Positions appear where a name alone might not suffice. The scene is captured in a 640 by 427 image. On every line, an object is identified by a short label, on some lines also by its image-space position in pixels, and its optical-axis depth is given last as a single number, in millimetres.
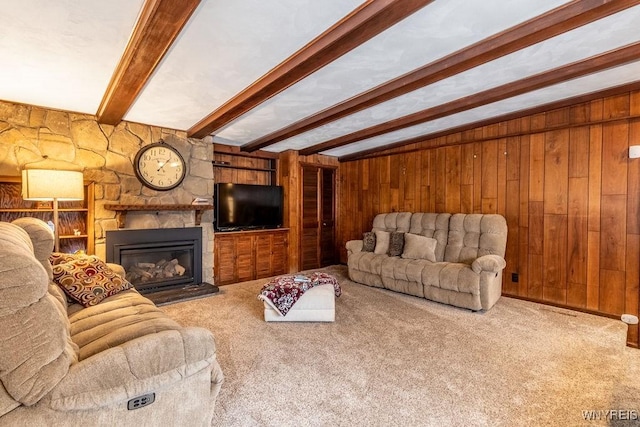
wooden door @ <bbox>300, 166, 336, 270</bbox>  5797
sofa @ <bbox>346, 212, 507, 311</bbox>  3430
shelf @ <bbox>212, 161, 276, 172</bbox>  5019
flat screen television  4750
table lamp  2836
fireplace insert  3752
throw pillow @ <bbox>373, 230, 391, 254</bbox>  4582
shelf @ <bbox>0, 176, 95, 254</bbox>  3217
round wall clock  3988
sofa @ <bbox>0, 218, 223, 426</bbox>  1019
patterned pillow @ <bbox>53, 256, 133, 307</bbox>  2301
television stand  4699
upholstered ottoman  3084
